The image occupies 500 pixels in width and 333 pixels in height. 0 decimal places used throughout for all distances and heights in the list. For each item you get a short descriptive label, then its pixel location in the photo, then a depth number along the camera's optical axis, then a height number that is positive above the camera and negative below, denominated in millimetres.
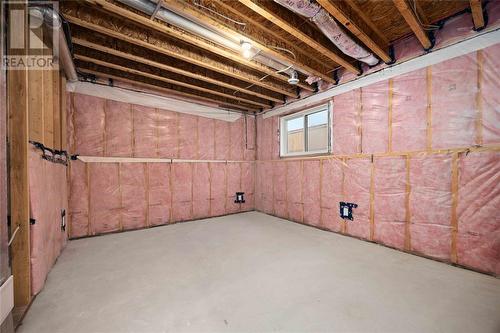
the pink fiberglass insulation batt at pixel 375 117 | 3035 +720
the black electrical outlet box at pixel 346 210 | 3418 -761
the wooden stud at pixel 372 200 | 3154 -549
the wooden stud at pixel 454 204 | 2420 -478
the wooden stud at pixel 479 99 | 2262 +713
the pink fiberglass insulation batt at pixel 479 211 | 2178 -527
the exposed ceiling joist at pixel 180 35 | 1958 +1493
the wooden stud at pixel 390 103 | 2957 +878
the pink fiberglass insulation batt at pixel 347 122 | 3383 +718
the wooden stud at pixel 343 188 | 3535 -415
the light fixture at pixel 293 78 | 3234 +1355
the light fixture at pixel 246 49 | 2517 +1441
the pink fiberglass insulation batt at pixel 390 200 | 2855 -524
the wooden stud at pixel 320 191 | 3928 -503
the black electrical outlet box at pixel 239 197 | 5301 -820
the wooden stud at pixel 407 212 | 2787 -651
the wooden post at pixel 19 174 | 1608 -57
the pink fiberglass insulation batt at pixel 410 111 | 2684 +711
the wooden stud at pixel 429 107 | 2615 +719
